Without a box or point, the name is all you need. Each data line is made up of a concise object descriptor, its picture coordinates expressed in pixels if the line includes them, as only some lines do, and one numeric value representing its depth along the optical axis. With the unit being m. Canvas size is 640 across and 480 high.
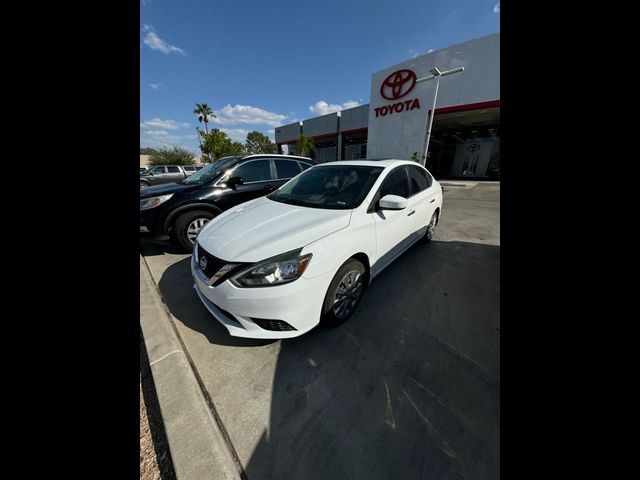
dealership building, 14.55
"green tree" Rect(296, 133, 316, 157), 23.66
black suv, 3.62
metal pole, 13.55
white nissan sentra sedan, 1.78
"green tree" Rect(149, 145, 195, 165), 37.82
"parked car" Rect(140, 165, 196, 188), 12.84
